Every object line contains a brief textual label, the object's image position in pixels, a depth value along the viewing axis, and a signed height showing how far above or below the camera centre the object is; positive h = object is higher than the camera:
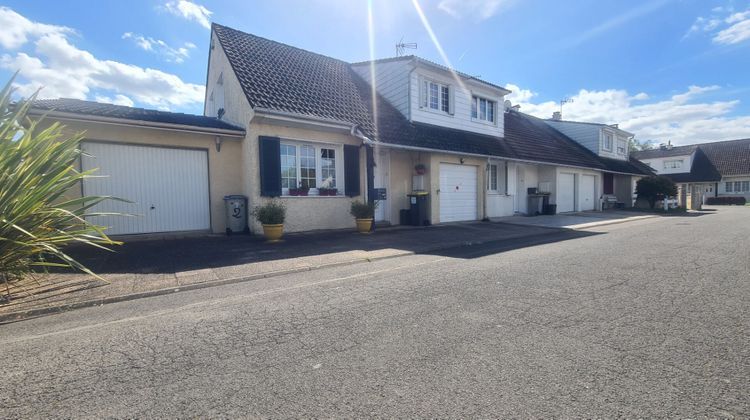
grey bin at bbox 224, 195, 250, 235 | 10.02 -0.34
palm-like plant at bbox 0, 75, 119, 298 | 4.29 +0.17
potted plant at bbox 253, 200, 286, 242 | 8.79 -0.47
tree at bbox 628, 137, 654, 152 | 65.75 +10.46
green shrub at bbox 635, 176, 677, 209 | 22.91 +0.52
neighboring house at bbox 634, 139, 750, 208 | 39.72 +3.51
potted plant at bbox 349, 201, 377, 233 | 10.43 -0.45
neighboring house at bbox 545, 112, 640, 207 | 23.73 +3.85
